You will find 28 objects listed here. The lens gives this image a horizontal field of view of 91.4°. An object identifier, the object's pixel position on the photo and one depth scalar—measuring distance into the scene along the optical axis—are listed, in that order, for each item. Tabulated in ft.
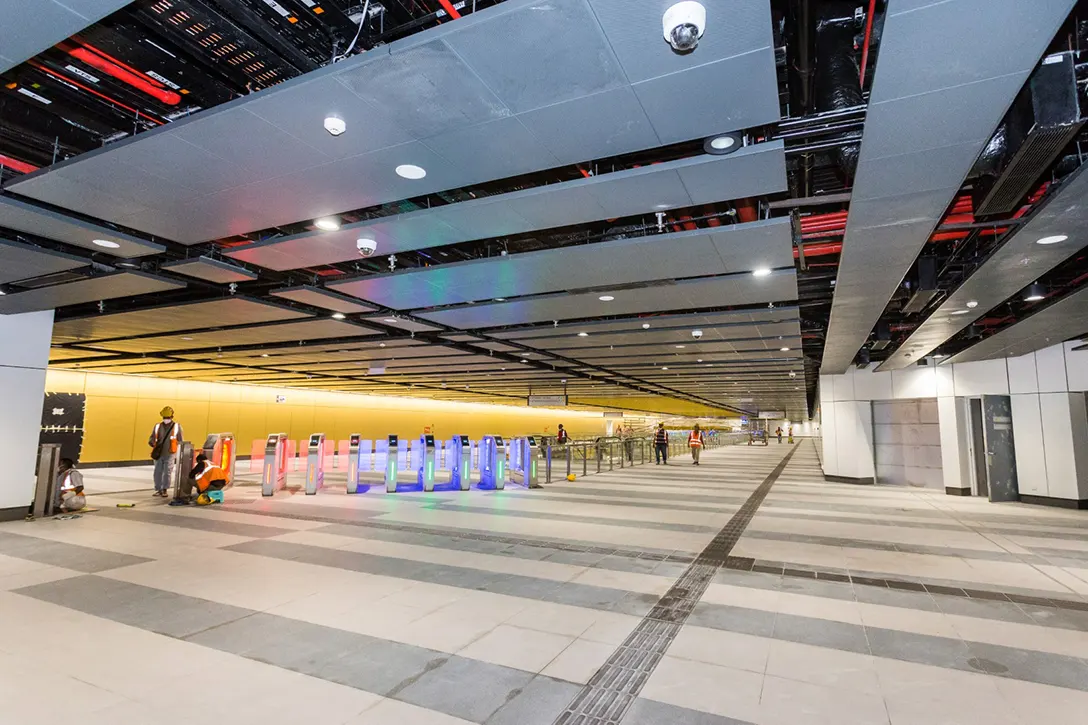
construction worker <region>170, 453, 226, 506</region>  34.06
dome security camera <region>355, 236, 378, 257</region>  21.22
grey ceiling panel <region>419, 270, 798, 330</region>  26.53
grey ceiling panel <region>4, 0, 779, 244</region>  9.66
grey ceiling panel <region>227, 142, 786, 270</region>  14.66
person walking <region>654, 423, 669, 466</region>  73.69
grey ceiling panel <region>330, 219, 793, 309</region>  20.47
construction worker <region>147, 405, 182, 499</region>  38.52
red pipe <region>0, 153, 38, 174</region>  15.85
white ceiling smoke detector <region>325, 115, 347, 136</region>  12.12
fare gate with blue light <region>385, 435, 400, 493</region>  43.04
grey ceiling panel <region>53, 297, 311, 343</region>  32.45
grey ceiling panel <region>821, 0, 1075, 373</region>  8.49
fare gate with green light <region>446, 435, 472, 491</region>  43.80
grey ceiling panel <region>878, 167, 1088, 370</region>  14.39
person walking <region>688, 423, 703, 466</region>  73.56
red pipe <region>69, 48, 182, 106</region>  11.72
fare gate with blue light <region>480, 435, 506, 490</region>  44.70
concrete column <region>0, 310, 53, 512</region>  28.30
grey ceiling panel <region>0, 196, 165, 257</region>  17.46
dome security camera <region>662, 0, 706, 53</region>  8.70
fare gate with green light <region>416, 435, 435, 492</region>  43.52
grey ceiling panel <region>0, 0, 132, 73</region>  8.93
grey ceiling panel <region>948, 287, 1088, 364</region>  25.63
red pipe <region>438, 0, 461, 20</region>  10.01
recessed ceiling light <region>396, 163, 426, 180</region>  14.71
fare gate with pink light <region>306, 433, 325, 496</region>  40.63
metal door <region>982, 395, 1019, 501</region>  39.63
